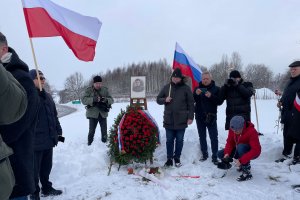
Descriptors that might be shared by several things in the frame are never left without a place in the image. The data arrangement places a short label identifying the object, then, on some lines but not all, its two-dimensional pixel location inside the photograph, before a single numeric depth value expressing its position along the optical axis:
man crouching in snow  3.73
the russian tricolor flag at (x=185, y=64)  5.24
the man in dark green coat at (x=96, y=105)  5.28
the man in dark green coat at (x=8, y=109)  1.29
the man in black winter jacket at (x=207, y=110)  4.58
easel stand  4.49
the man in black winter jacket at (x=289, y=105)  4.25
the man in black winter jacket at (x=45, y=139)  3.13
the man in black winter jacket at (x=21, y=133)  1.70
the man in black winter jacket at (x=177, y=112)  4.47
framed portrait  6.85
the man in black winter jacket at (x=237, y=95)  4.31
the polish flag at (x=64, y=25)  3.54
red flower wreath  4.18
